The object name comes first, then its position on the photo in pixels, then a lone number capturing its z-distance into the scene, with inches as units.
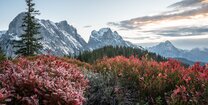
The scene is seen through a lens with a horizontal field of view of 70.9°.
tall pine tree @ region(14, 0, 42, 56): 953.7
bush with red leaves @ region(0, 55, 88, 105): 112.9
